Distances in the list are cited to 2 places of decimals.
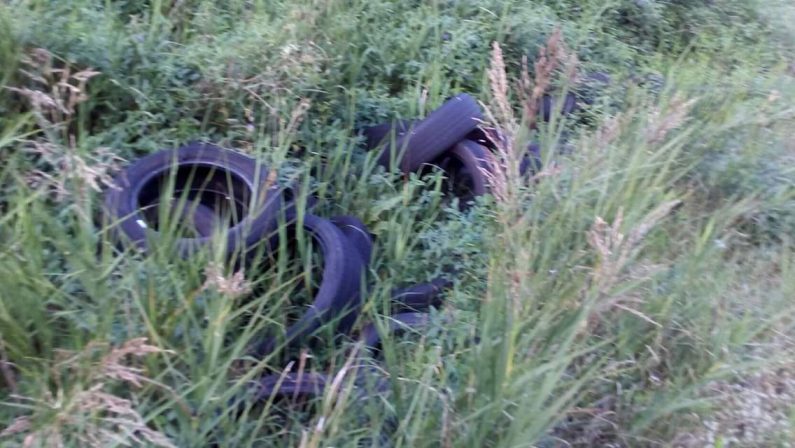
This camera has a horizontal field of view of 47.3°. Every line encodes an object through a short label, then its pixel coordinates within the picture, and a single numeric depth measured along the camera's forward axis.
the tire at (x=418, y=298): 3.43
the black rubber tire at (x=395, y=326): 3.13
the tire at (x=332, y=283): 3.05
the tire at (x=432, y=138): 4.12
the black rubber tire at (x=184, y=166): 3.02
